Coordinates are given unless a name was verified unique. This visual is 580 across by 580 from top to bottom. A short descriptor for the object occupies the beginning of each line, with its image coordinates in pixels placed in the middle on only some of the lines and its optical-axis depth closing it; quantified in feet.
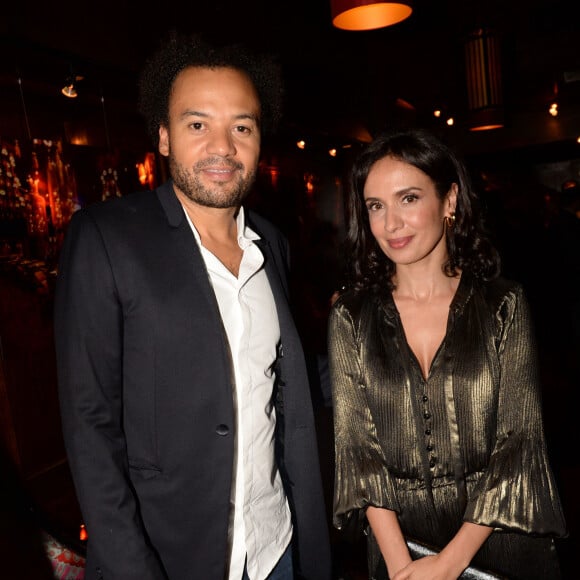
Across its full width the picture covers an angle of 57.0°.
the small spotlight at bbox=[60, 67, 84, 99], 12.23
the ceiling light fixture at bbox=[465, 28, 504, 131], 20.36
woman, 4.95
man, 4.35
